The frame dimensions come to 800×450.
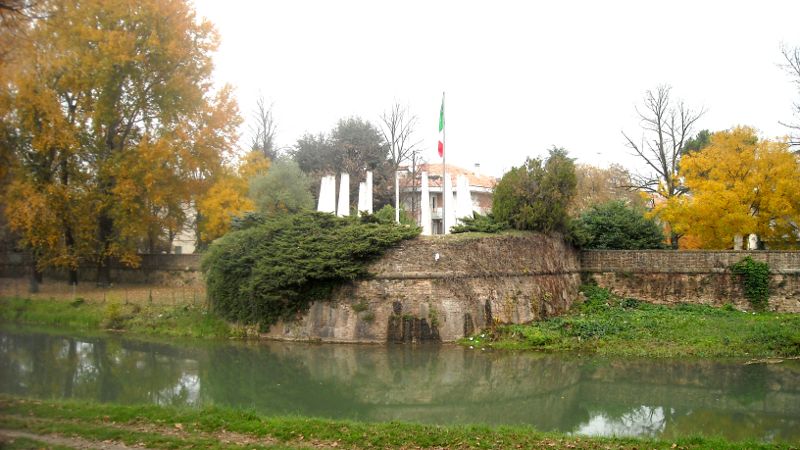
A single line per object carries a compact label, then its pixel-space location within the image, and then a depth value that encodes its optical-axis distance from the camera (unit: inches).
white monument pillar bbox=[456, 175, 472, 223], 1198.3
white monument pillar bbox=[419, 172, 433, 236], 1152.8
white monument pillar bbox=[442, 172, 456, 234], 1217.8
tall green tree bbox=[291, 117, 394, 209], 1892.2
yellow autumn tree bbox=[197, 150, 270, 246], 1214.3
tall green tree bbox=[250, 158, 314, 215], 1567.4
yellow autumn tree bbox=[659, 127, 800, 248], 1106.1
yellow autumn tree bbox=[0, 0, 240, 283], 1091.9
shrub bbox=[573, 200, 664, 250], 1197.1
